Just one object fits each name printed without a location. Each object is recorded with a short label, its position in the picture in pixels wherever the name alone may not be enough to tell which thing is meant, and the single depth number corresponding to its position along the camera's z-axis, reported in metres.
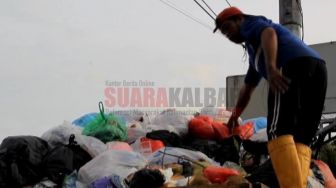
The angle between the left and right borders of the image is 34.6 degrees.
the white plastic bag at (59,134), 4.62
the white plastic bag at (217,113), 5.67
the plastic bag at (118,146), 4.41
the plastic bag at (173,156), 4.02
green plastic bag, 4.77
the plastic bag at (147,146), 4.49
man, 2.73
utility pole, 6.90
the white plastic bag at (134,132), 4.97
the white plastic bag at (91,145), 4.25
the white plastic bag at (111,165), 3.79
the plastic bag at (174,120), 5.15
